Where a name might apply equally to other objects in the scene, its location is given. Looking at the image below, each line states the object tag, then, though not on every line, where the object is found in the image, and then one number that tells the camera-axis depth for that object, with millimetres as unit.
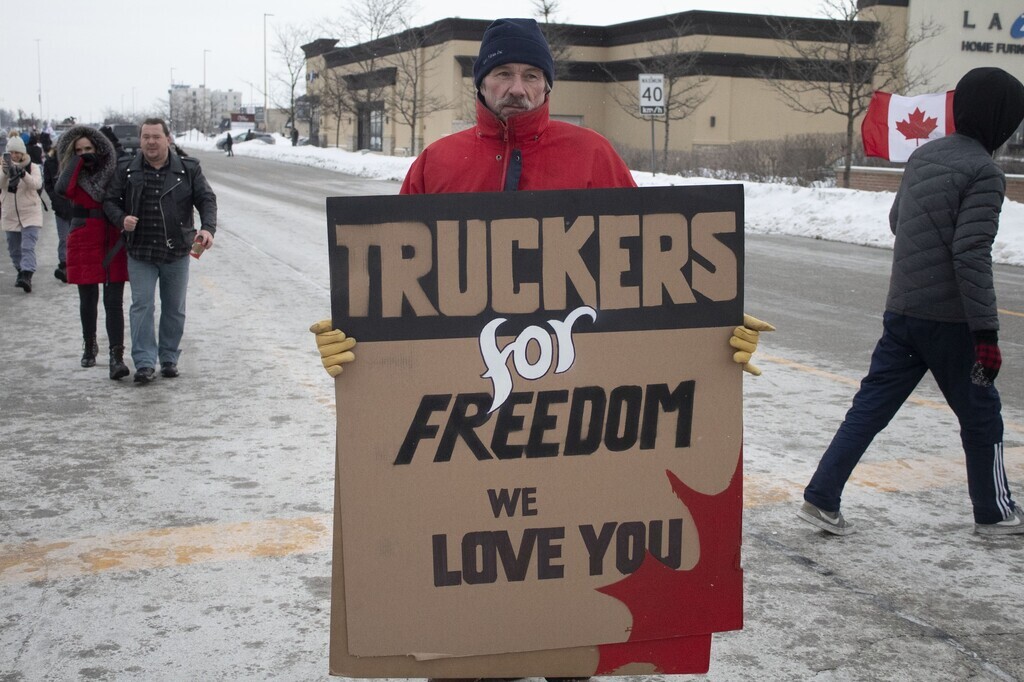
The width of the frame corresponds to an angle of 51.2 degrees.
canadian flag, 11805
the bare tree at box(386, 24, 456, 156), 51812
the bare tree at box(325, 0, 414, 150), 55781
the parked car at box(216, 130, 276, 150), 74956
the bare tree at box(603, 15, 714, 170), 42469
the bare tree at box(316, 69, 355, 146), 62844
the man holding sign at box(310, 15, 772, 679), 2812
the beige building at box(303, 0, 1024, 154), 42844
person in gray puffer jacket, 4328
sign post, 23109
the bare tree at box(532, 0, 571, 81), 42156
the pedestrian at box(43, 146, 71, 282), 10586
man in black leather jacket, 7441
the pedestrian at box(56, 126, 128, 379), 7617
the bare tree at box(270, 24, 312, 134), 73500
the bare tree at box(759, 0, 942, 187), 28469
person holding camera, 11961
